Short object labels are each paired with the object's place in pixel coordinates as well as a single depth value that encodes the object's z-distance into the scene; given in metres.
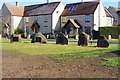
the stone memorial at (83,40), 21.23
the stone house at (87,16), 43.38
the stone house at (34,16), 47.56
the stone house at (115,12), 56.26
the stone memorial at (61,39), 22.96
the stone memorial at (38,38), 25.12
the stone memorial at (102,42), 19.36
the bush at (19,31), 50.52
